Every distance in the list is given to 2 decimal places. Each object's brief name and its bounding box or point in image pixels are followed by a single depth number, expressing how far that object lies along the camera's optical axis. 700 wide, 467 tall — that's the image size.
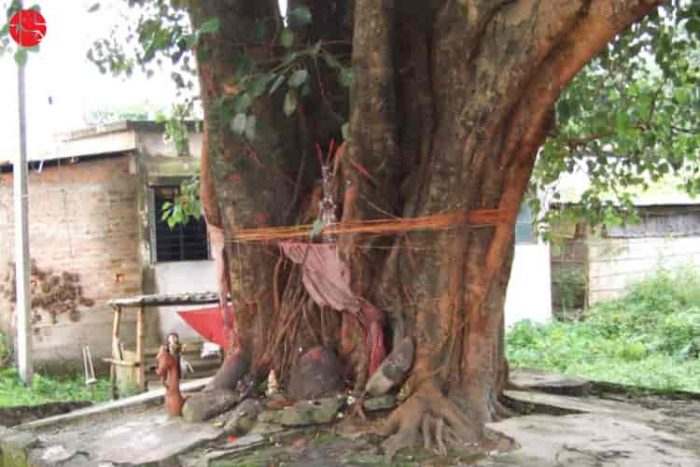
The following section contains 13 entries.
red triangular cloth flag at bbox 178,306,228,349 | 6.58
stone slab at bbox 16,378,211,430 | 5.97
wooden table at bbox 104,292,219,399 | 9.91
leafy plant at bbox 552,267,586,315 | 15.15
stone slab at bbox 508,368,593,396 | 6.33
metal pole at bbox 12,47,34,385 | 10.49
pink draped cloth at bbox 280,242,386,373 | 5.16
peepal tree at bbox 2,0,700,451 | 4.40
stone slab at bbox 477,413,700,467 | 4.16
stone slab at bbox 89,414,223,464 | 4.75
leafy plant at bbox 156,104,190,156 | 8.10
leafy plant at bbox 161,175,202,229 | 8.17
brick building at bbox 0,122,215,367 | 11.90
